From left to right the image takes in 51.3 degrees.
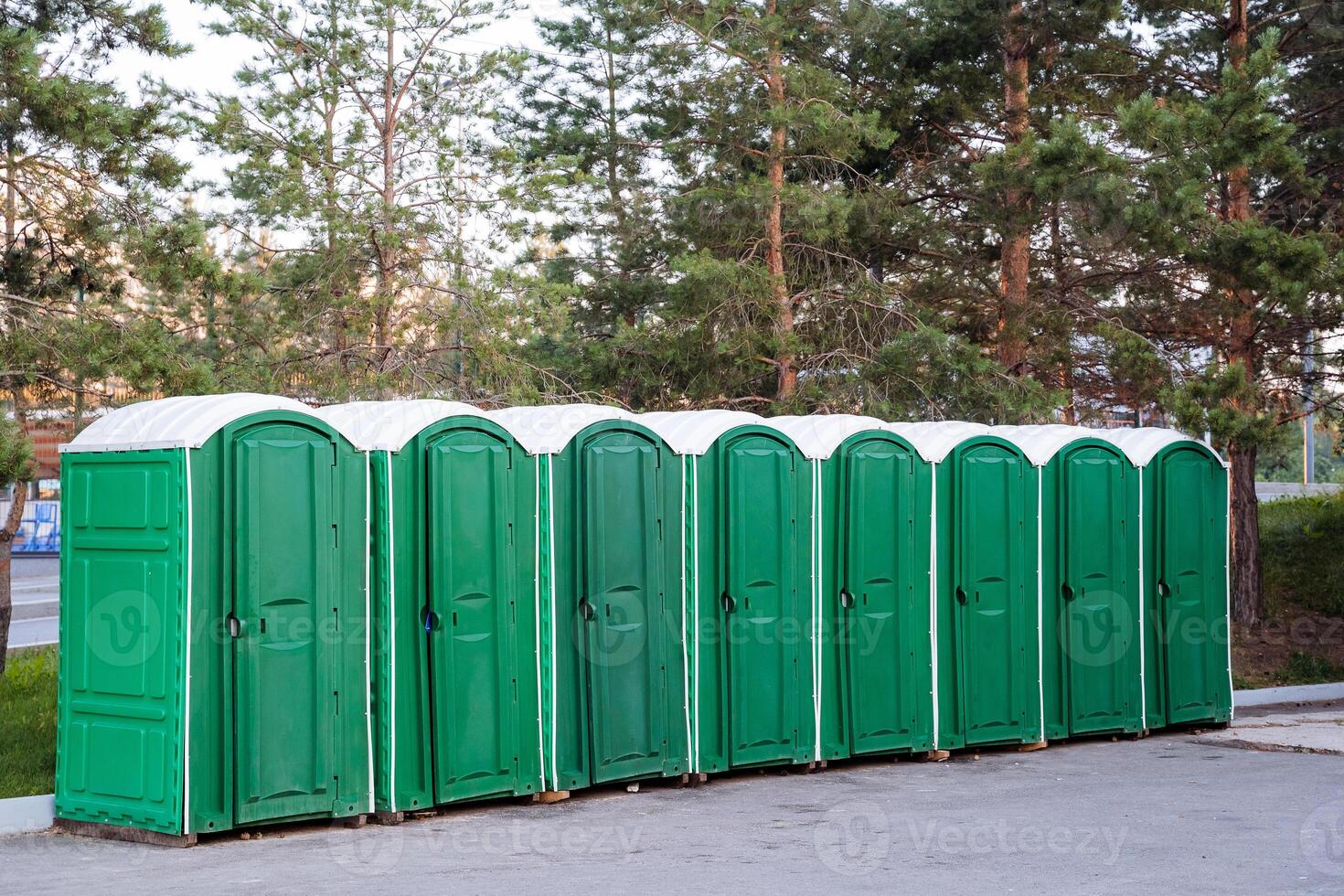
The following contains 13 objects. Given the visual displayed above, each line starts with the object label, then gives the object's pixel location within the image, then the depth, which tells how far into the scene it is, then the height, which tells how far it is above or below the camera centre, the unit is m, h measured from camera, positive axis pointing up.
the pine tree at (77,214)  9.26 +2.11
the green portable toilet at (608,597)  7.73 -0.59
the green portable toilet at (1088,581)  9.89 -0.69
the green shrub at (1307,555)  16.53 -0.93
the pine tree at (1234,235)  12.48 +2.34
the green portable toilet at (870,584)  8.84 -0.62
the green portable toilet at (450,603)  7.10 -0.57
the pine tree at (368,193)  13.22 +2.99
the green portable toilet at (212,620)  6.43 -0.57
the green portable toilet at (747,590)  8.33 -0.61
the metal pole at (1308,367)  14.88 +1.33
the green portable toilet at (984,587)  9.36 -0.69
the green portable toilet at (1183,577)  10.41 -0.71
